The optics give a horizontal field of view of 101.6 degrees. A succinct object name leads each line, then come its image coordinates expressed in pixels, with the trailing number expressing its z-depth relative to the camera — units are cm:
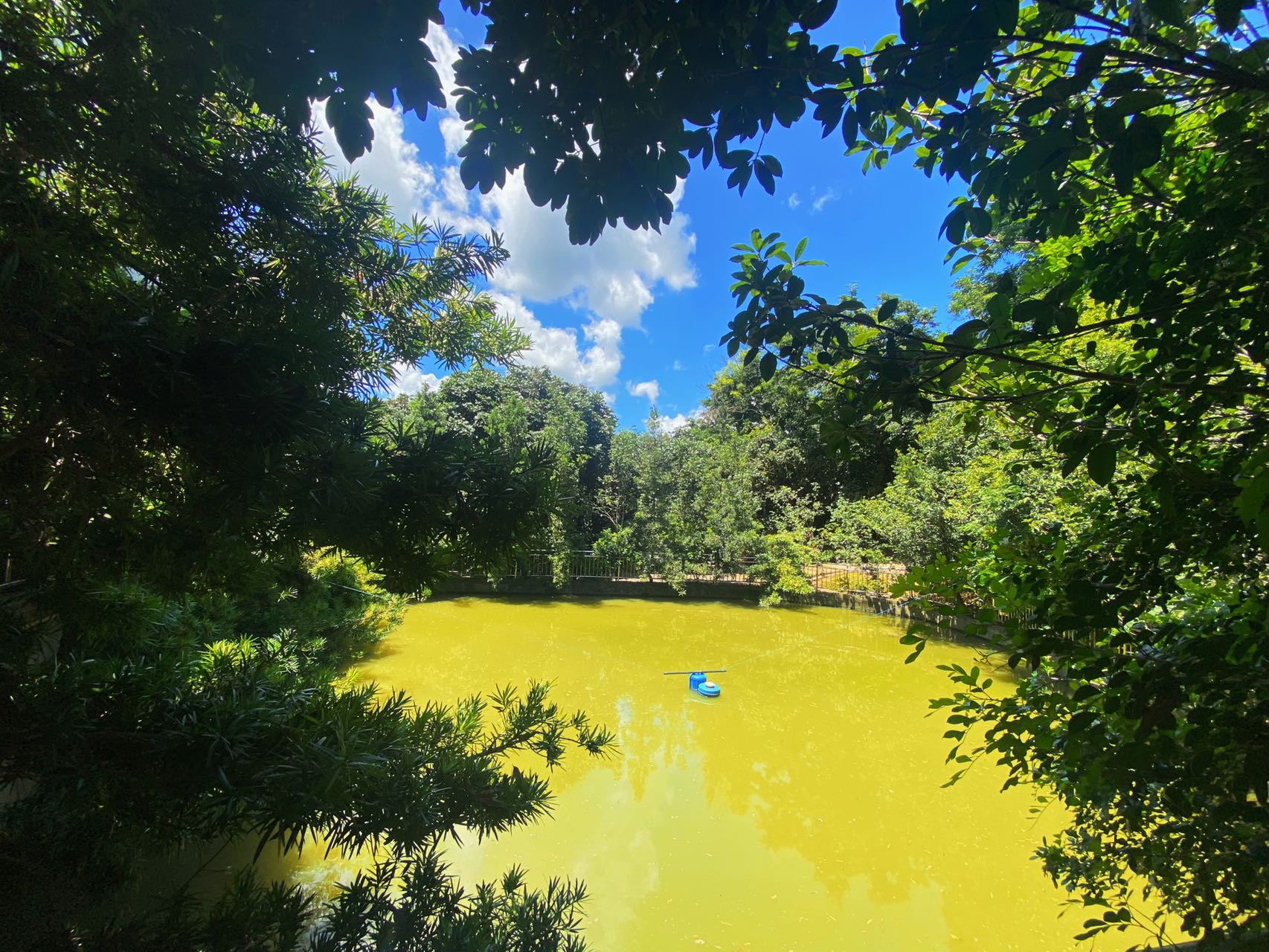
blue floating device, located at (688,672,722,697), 570
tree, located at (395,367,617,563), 1139
